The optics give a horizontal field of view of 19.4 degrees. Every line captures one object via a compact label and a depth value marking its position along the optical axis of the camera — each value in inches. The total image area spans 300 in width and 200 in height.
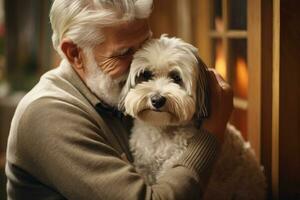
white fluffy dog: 57.5
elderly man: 53.4
